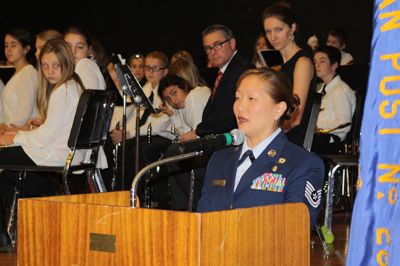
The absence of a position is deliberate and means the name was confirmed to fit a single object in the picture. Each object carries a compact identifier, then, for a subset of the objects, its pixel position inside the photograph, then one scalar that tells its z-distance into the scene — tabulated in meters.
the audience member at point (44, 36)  8.83
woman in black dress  6.51
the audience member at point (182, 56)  9.94
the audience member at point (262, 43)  11.15
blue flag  2.23
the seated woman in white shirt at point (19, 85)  8.51
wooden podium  2.71
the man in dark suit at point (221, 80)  7.07
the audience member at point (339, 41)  11.64
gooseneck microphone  3.14
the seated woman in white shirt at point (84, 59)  8.20
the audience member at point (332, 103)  9.17
